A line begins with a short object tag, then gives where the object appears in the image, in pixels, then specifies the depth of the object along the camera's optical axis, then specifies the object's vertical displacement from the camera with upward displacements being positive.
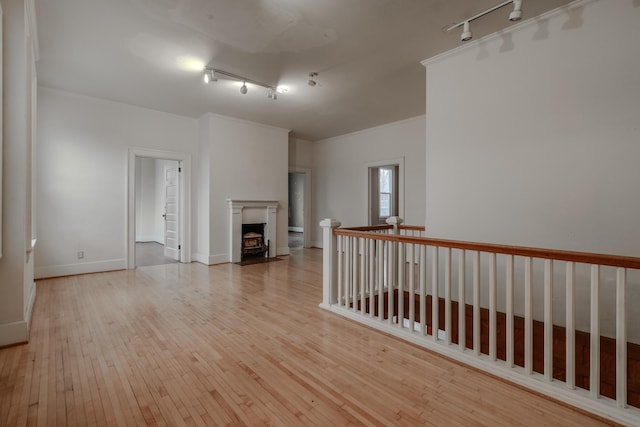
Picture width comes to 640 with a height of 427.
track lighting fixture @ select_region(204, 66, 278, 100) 3.68 +1.77
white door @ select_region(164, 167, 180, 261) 6.00 -0.05
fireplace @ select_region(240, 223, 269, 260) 6.04 -0.62
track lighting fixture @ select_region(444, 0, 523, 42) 2.28 +1.67
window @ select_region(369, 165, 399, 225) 6.92 +0.48
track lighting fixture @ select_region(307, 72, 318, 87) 3.85 +1.79
